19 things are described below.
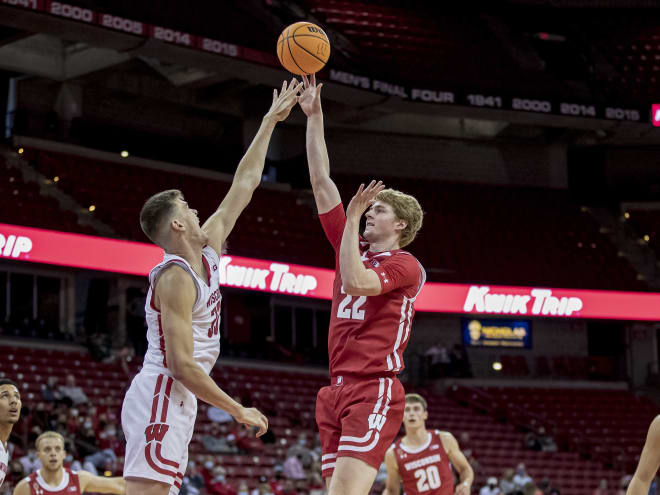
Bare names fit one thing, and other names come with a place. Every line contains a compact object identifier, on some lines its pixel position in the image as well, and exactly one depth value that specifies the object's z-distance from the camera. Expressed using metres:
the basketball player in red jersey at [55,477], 9.28
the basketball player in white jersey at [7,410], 7.35
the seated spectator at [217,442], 18.53
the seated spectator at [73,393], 17.81
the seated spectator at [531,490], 14.79
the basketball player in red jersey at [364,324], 5.72
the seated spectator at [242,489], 16.64
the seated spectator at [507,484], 19.67
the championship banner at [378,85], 21.83
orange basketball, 6.97
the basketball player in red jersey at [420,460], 9.82
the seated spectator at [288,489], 17.27
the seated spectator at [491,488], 19.25
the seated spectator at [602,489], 21.26
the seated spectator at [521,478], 20.02
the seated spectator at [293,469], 18.17
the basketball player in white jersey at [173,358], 5.16
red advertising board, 20.69
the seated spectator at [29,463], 14.59
